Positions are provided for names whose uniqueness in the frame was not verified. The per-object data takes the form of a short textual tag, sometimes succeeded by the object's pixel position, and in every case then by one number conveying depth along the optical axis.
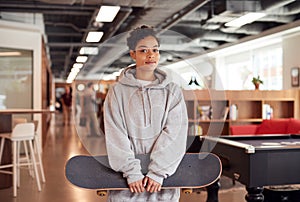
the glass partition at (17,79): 8.61
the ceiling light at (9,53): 8.43
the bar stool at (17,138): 5.12
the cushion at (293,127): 6.41
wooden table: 5.50
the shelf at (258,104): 7.79
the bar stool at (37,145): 5.69
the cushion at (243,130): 6.39
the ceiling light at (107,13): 5.98
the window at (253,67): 10.98
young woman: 1.83
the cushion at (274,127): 6.82
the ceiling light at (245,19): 7.24
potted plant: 8.05
